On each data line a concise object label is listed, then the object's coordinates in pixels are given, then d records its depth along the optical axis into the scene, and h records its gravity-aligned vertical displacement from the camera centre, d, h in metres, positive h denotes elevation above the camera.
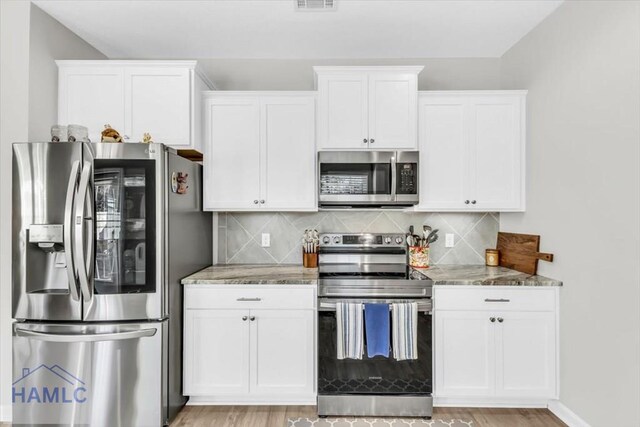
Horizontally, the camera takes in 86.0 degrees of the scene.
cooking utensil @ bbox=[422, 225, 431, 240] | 2.93 -0.16
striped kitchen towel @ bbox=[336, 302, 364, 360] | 2.28 -0.79
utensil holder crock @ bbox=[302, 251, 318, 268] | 2.86 -0.39
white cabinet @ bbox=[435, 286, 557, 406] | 2.37 -0.90
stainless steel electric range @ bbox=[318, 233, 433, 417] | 2.32 -1.06
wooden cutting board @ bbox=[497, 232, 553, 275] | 2.55 -0.30
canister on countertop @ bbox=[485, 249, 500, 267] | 2.95 -0.38
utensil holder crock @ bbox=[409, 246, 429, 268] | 2.88 -0.36
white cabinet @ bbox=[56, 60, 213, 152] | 2.55 +0.84
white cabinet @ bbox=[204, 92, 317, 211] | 2.74 +0.53
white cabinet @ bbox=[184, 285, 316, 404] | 2.39 -0.88
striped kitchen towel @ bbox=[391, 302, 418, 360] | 2.29 -0.79
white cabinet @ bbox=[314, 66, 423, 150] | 2.66 +0.80
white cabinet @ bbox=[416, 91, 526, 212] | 2.74 +0.53
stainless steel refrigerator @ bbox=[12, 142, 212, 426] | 2.04 -0.43
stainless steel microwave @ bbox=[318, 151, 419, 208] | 2.64 +0.28
